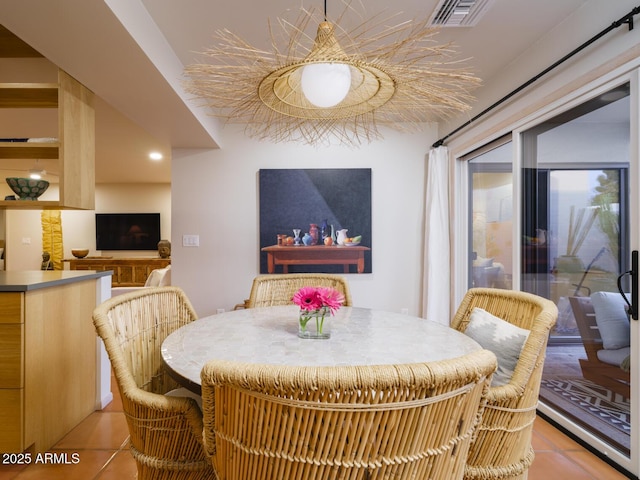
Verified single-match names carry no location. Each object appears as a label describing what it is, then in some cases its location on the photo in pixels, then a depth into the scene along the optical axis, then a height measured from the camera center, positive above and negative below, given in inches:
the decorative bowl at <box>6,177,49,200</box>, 95.2 +13.7
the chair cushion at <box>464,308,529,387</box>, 51.9 -15.2
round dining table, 43.1 -14.5
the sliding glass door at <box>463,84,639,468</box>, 71.4 -2.4
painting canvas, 144.8 +14.6
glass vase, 53.7 -12.6
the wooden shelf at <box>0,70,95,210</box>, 88.4 +24.8
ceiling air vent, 74.8 +48.4
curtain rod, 63.3 +38.2
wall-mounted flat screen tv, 284.5 +5.9
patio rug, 71.8 -37.2
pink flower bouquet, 53.2 -9.9
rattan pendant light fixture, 47.6 +22.7
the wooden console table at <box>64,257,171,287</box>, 263.1 -20.0
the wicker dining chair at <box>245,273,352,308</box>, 90.9 -12.0
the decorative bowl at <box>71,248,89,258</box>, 261.7 -10.4
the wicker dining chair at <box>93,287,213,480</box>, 41.5 -21.4
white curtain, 138.3 -1.0
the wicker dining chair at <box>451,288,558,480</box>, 43.8 -22.2
